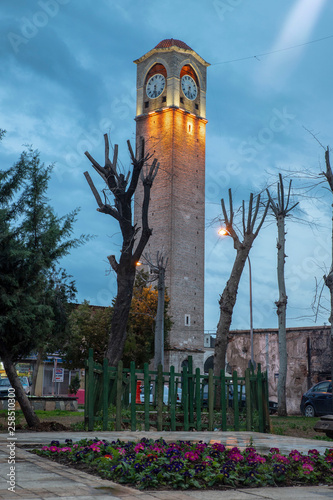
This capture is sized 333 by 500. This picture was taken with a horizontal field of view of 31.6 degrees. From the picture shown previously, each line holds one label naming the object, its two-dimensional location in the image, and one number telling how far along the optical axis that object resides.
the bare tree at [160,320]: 26.59
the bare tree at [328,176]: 19.52
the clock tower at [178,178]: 58.56
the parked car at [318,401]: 24.06
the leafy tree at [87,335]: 39.78
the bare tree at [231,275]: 21.12
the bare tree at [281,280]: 27.31
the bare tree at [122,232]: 17.31
